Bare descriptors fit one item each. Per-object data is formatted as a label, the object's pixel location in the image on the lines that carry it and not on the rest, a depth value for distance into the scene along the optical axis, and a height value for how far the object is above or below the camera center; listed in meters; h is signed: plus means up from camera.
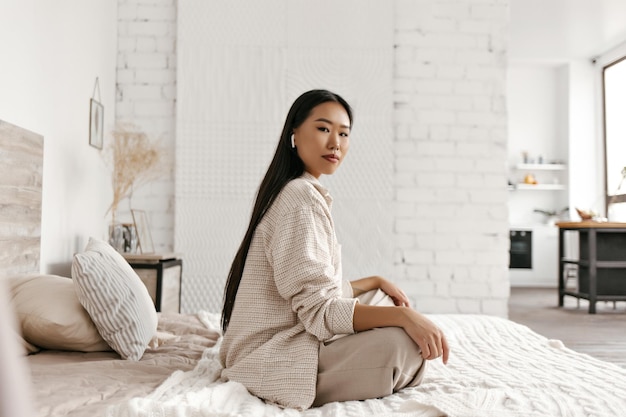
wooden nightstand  3.42 -0.29
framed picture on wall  3.83 +0.62
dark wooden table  5.80 -0.32
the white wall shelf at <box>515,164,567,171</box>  9.09 +0.89
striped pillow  2.01 -0.27
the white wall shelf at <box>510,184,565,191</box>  9.05 +0.59
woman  1.54 -0.26
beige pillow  1.96 -0.31
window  8.42 +1.31
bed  1.41 -0.41
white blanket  1.36 -0.41
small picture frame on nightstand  4.51 -0.06
